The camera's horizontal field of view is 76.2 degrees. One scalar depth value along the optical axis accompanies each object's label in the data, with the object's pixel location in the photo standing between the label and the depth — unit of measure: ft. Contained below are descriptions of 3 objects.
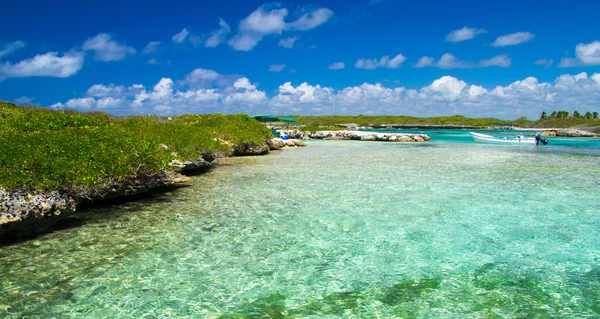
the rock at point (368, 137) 191.39
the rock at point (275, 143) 121.60
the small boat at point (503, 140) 165.67
